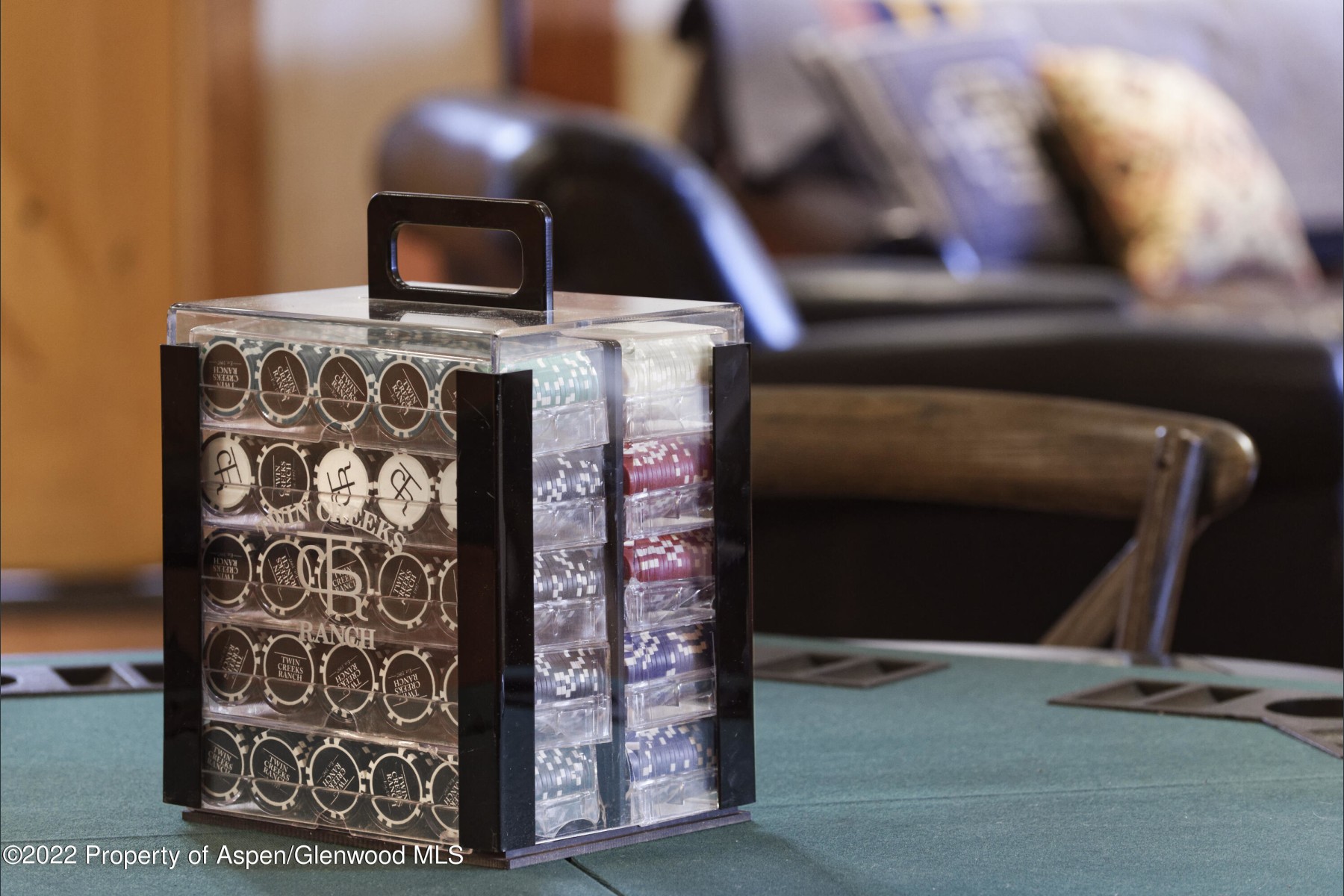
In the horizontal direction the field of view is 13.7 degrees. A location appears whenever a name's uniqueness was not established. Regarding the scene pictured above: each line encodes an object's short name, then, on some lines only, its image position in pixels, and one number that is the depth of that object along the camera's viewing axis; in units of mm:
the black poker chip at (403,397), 2541
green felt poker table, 2563
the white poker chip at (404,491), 2552
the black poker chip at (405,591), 2553
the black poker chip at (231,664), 2607
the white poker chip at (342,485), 2564
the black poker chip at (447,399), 2529
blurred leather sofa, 5104
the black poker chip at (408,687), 2554
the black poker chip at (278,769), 2592
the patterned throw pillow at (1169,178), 9000
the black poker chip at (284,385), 2575
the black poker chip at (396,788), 2558
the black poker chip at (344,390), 2555
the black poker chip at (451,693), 2547
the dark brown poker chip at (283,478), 2582
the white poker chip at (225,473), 2604
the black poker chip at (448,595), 2545
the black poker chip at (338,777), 2572
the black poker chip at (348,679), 2568
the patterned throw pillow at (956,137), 8808
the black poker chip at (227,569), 2606
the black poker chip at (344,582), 2568
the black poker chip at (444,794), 2547
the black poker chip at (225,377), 2596
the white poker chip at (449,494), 2541
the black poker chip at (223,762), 2613
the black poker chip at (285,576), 2586
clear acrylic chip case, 2535
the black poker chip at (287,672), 2588
